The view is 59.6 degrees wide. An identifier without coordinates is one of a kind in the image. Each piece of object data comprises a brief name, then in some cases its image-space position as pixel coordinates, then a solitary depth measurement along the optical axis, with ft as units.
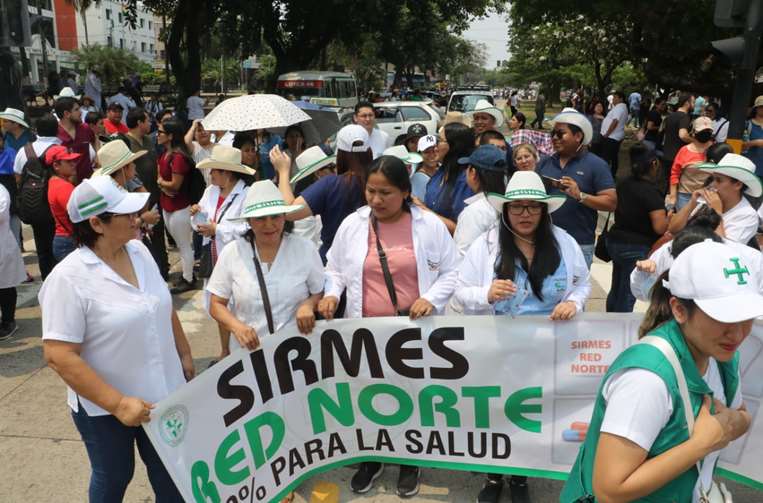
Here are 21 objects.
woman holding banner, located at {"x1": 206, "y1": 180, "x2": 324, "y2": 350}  10.79
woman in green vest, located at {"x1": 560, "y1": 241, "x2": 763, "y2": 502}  5.56
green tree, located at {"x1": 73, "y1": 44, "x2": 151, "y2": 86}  188.24
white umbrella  21.15
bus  73.97
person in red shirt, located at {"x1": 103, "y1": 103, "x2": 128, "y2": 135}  36.21
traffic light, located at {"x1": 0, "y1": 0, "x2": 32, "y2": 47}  22.59
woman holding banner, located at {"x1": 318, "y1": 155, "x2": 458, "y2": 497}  11.34
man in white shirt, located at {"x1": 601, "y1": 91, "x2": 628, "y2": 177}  43.48
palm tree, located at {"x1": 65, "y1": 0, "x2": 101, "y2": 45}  101.12
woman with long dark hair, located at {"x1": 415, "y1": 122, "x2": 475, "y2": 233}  15.44
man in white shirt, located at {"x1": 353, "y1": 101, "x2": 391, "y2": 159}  26.03
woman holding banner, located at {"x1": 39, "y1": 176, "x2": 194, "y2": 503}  8.22
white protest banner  10.79
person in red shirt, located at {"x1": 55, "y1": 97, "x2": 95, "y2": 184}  26.04
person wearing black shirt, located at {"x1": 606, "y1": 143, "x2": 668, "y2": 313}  15.20
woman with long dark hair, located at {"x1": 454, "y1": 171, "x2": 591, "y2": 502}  10.68
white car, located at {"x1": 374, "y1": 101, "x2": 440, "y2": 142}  57.11
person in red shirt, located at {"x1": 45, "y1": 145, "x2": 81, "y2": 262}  17.29
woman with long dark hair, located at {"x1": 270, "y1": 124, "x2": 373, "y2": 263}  13.76
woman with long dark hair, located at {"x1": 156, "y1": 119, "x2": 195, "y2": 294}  21.85
